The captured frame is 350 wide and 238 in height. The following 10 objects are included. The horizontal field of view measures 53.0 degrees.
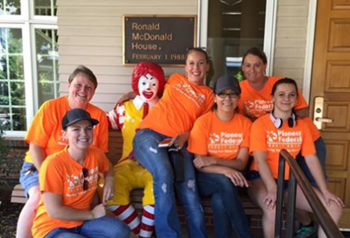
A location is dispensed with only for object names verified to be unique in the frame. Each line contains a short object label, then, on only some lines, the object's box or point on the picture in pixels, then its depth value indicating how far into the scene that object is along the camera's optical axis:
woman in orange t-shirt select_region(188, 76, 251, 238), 2.36
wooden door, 3.08
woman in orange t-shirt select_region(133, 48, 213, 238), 2.34
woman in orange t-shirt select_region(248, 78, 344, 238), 2.41
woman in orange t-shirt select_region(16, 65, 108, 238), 2.47
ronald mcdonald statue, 2.55
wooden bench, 2.57
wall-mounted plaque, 3.24
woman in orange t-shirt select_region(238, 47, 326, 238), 2.74
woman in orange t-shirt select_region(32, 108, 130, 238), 2.01
